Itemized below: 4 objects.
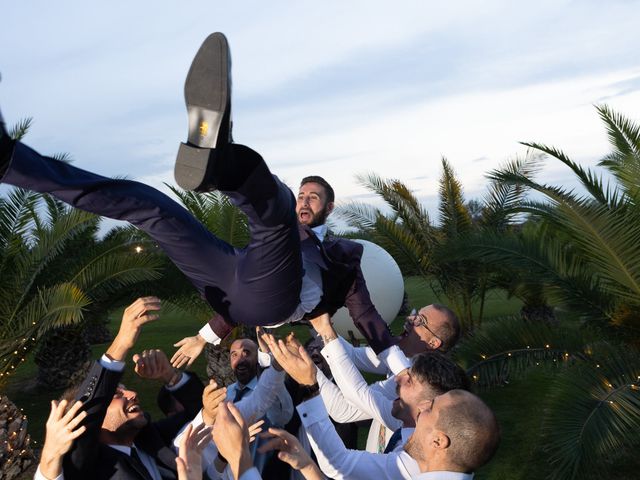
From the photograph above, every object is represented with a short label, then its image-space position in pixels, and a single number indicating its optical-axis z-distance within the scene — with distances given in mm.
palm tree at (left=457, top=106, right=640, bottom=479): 5633
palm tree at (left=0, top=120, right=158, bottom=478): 7613
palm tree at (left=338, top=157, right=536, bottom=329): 10977
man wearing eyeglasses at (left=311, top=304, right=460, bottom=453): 3752
